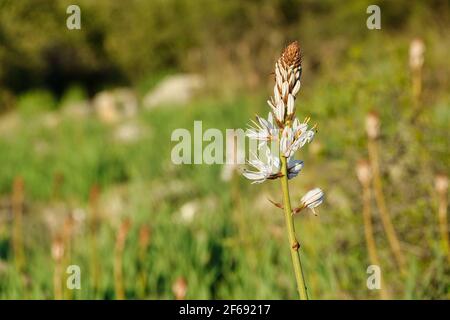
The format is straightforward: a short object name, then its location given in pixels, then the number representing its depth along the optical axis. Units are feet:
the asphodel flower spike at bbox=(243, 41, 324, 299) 4.69
